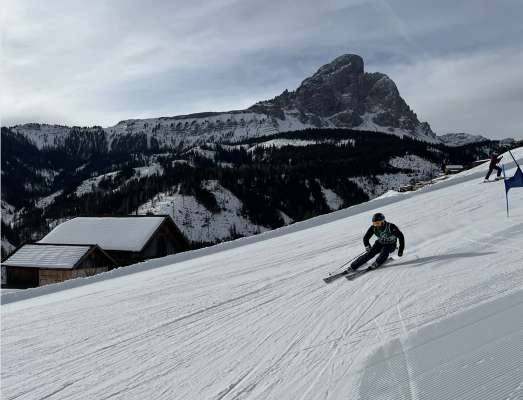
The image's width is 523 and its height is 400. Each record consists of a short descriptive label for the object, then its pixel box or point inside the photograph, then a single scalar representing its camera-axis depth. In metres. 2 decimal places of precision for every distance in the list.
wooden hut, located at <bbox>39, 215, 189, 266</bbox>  40.66
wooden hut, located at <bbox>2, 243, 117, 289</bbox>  34.50
